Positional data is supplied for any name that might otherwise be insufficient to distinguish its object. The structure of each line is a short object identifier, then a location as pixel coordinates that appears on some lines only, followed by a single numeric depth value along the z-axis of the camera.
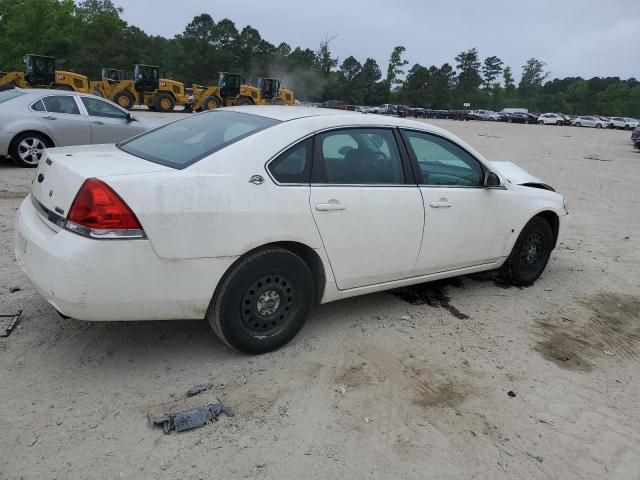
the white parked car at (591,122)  58.09
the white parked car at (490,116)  63.64
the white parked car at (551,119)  58.91
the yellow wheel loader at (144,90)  30.28
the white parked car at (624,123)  56.46
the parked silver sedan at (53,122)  8.94
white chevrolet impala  2.87
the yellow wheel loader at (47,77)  27.62
